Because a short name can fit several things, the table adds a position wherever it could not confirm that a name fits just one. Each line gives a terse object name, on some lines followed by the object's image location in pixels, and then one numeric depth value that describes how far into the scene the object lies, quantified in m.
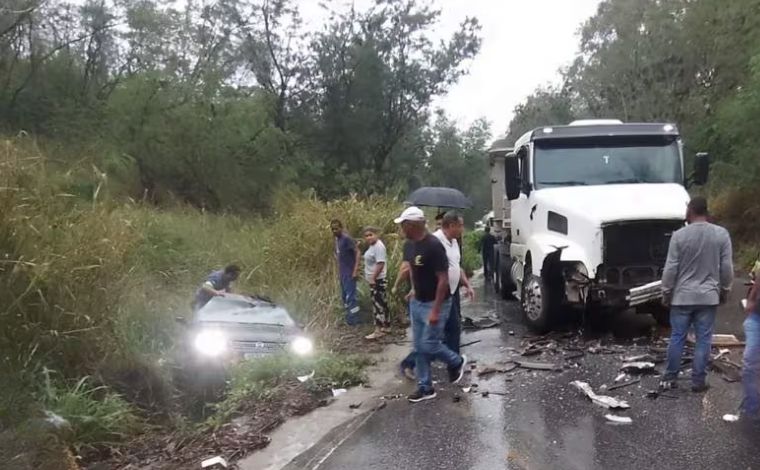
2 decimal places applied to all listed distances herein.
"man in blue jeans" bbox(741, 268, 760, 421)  6.10
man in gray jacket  6.74
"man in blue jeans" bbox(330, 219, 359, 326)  11.78
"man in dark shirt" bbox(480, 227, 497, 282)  17.50
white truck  9.20
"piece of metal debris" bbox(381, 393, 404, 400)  7.50
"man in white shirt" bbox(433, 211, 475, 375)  8.38
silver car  8.77
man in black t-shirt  7.07
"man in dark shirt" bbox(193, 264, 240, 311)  9.98
